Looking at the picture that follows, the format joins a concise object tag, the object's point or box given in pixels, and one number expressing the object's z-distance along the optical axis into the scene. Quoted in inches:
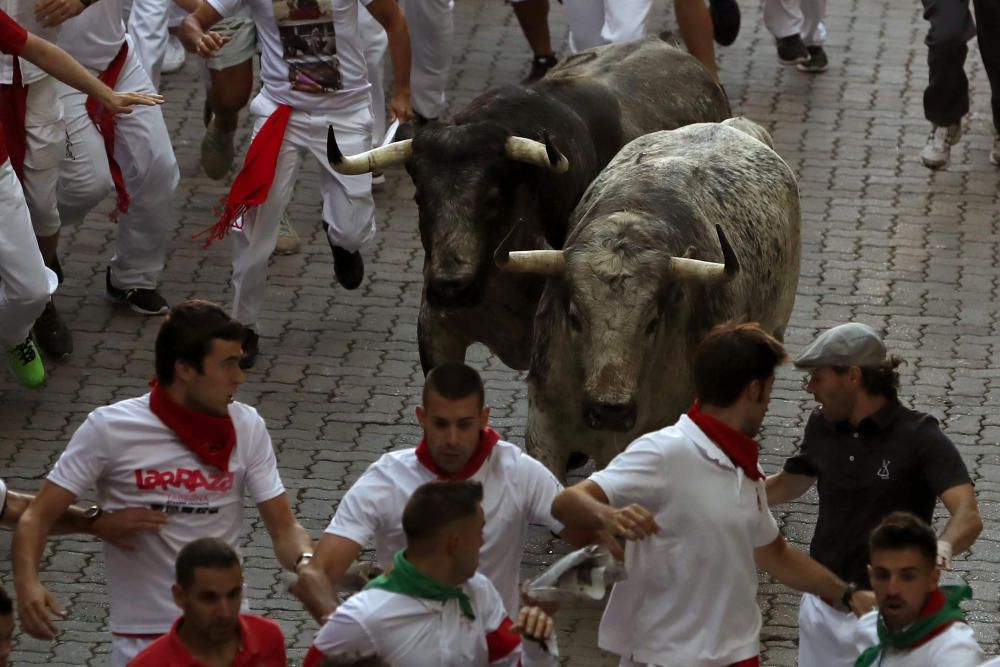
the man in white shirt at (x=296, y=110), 845.8
